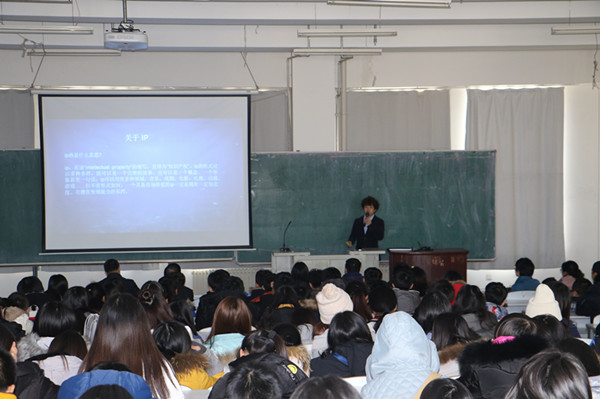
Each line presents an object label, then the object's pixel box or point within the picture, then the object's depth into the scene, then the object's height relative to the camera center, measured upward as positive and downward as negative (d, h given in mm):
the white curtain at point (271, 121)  9266 +870
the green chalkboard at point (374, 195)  8875 -165
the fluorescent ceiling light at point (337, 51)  8180 +1585
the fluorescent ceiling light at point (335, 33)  7652 +1687
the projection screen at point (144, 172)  8523 +193
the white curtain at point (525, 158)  9516 +368
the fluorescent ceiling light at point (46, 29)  7155 +1634
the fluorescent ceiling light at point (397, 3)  6535 +1719
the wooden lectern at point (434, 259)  8477 -895
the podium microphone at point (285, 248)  8727 -762
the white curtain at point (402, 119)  9430 +899
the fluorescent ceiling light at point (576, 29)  7715 +1715
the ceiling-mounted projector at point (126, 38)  6852 +1460
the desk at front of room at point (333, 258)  8430 -865
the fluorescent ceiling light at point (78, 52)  8031 +1563
